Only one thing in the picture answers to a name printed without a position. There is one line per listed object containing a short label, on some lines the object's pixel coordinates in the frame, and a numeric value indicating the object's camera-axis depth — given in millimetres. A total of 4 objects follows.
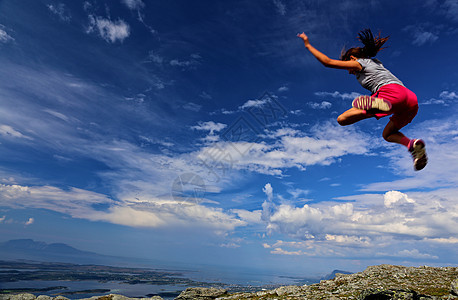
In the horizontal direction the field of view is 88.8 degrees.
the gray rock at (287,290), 26097
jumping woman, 5137
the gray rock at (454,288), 15086
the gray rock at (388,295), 13078
